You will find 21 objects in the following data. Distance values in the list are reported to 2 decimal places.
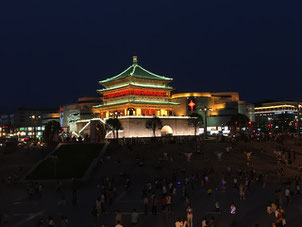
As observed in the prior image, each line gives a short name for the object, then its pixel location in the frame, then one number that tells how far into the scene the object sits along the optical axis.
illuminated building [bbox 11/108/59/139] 139.40
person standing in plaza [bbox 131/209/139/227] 19.89
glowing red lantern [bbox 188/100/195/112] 94.50
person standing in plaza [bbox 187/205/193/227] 19.64
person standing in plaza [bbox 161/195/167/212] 23.37
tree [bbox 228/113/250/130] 78.62
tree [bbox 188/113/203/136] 69.04
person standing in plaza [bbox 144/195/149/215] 24.06
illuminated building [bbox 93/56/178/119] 72.62
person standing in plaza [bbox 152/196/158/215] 23.88
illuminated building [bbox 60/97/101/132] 116.62
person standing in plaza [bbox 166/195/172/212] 24.37
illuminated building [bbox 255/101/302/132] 139.25
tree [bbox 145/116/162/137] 64.70
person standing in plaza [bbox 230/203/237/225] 21.12
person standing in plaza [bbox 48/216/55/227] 19.14
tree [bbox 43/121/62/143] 61.19
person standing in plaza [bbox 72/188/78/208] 27.20
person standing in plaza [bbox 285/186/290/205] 26.79
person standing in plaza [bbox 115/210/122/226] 18.92
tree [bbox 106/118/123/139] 60.33
